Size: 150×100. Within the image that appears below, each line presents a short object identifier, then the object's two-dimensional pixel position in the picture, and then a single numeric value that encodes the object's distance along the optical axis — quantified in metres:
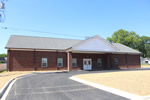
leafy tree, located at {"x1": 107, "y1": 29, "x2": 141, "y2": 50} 61.75
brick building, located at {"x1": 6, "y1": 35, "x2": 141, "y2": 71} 21.67
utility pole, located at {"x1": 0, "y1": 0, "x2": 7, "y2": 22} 12.89
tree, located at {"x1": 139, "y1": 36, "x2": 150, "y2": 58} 70.31
